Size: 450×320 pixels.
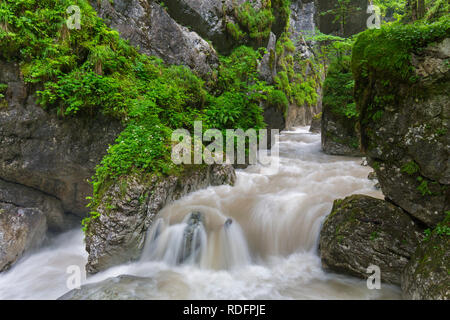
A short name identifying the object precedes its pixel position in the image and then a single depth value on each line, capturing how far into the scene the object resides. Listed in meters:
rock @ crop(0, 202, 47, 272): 5.18
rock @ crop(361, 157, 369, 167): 7.80
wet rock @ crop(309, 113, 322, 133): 14.76
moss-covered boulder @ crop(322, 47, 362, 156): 9.09
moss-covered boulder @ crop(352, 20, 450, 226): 2.93
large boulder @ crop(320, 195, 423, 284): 3.30
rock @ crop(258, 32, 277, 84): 11.98
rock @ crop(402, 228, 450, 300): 2.58
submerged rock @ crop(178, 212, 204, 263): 4.11
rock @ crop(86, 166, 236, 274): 4.07
